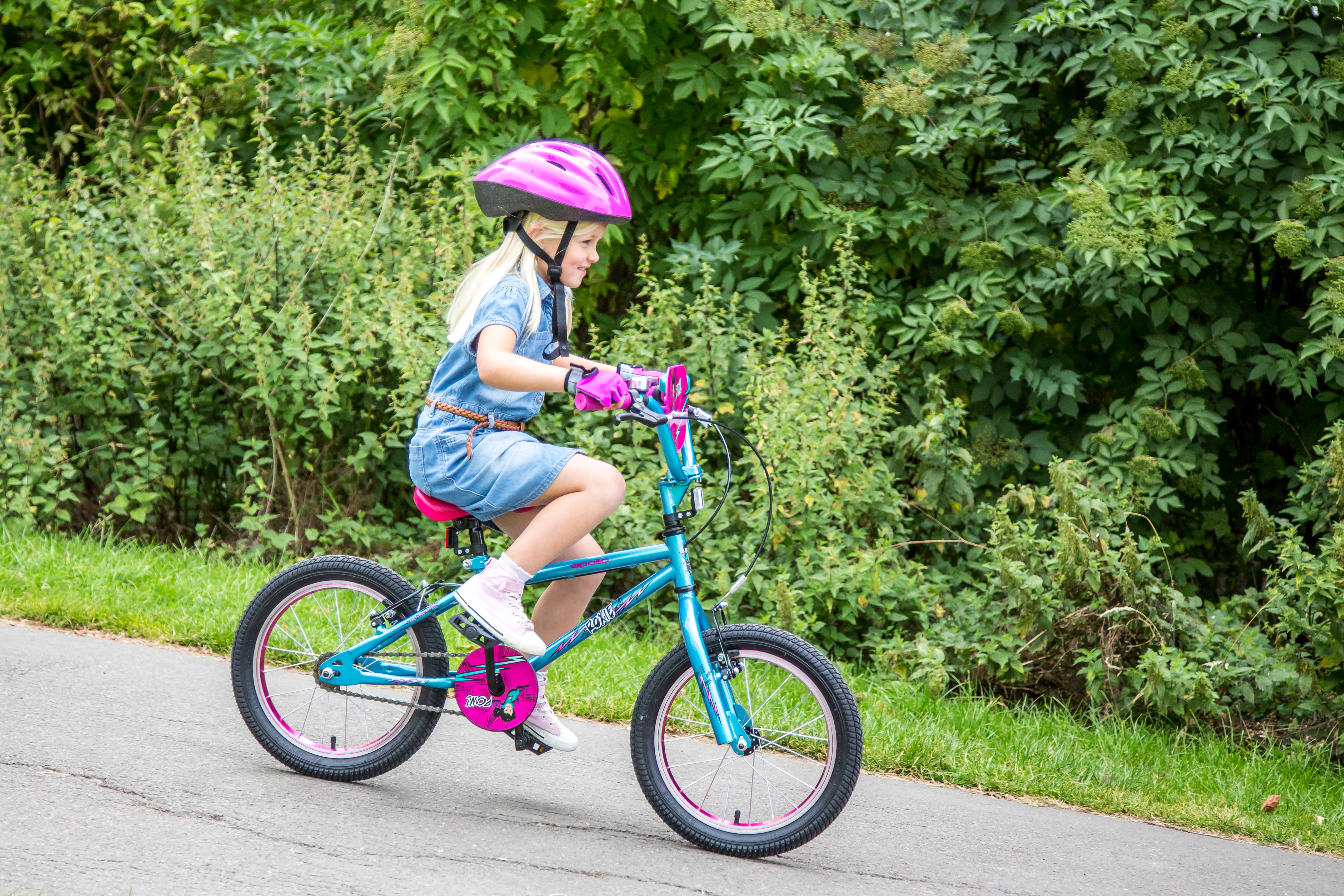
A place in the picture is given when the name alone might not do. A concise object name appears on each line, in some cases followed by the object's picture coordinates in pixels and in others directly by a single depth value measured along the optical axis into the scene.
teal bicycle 6.98
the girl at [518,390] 6.98
